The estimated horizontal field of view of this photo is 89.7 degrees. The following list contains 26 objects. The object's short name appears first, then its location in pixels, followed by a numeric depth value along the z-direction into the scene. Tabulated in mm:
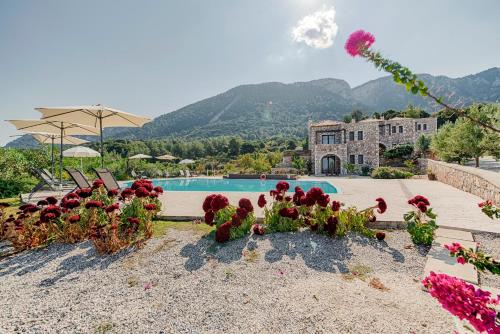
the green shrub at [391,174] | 19703
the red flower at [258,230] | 4825
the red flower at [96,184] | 4980
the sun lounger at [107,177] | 6818
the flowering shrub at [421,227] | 4297
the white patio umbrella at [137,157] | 25931
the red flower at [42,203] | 4578
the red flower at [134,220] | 4421
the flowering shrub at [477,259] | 1325
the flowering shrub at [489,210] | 1983
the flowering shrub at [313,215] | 4574
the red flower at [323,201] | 4521
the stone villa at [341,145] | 27125
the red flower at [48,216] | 4148
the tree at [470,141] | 13893
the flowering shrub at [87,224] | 4234
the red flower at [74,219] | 4191
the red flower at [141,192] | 4497
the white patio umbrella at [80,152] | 14430
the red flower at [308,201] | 4543
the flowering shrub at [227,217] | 4516
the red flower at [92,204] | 4220
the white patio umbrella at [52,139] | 11427
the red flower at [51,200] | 4453
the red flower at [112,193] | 4508
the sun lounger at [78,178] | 7777
